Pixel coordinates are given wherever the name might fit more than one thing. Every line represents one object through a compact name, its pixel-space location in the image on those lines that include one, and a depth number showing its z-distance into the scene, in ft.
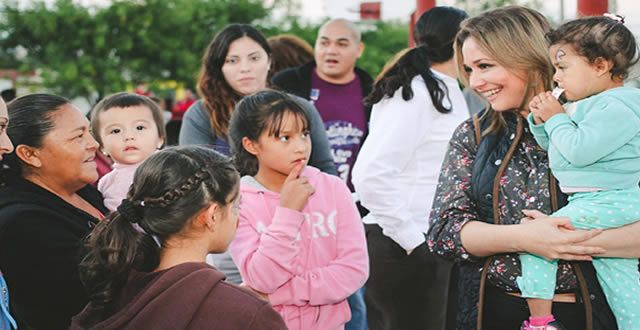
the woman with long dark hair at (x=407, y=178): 11.06
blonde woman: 7.41
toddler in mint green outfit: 7.23
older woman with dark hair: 7.81
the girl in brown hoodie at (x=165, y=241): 6.33
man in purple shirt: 15.58
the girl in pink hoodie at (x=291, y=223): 8.65
